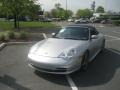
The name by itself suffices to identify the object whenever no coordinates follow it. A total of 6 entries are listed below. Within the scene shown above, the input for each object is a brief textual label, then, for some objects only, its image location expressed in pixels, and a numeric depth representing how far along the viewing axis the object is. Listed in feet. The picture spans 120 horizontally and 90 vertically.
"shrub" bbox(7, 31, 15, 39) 21.49
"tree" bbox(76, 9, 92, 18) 195.15
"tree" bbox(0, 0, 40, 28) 39.20
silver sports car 9.60
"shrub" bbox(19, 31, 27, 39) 22.32
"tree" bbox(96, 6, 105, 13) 230.54
